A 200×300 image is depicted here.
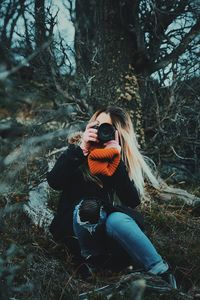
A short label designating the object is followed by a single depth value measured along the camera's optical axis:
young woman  3.31
